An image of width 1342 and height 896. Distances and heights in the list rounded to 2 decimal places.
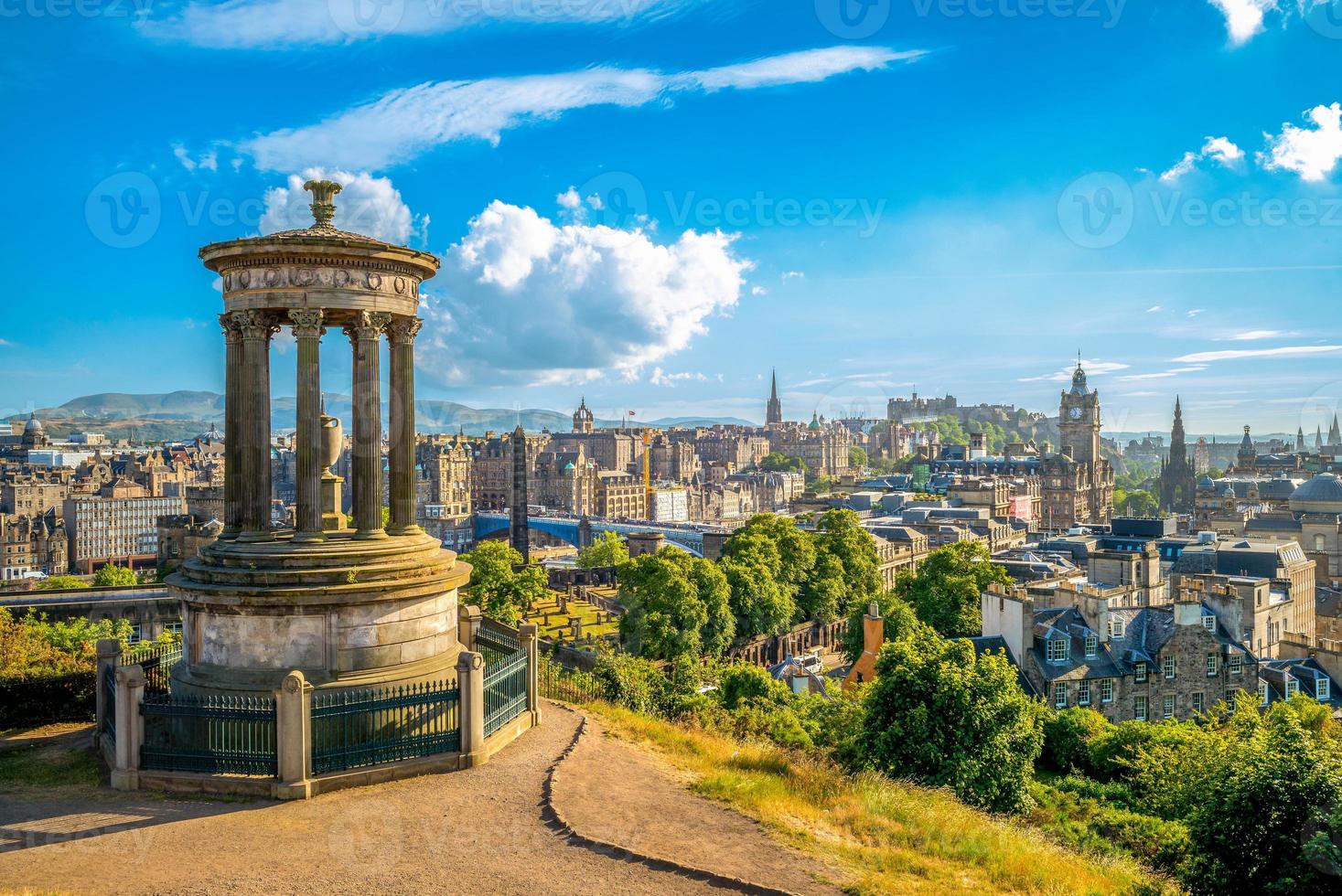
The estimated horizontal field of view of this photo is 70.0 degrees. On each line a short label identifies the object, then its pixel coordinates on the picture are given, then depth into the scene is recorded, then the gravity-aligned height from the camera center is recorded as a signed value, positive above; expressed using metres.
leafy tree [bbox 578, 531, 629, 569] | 98.00 -11.23
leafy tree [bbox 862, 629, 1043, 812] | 24.42 -7.51
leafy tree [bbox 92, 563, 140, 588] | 71.06 -9.78
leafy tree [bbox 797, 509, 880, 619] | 67.38 -9.24
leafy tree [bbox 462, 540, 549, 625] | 58.34 -8.81
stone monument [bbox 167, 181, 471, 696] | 16.38 -1.52
